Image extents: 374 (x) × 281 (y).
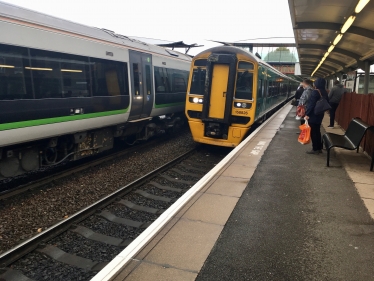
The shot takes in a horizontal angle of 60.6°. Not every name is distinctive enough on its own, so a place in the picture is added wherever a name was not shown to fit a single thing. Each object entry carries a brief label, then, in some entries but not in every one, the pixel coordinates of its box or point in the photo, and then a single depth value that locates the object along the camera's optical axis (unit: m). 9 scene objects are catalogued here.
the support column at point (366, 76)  11.16
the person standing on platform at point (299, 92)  13.55
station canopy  6.63
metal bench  5.92
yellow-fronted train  9.00
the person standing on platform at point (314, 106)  6.80
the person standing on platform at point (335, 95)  11.50
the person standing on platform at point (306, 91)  7.87
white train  5.29
